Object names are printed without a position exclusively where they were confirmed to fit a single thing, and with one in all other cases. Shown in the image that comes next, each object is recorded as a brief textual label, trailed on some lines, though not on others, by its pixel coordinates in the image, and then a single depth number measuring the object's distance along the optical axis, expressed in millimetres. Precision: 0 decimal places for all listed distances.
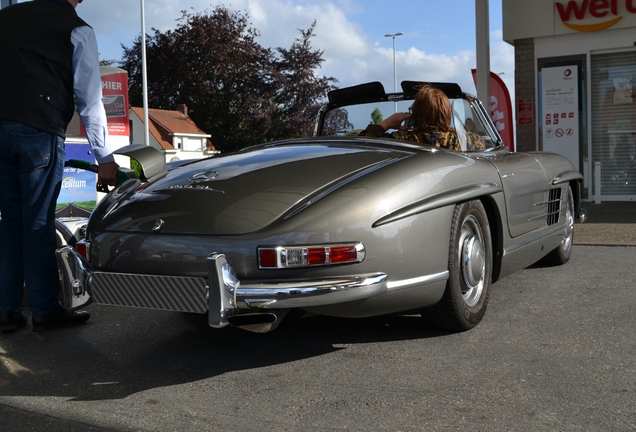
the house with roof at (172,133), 50844
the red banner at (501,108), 10548
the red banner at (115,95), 20094
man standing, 3727
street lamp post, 46938
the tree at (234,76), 42688
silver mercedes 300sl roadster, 2895
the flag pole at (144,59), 35816
